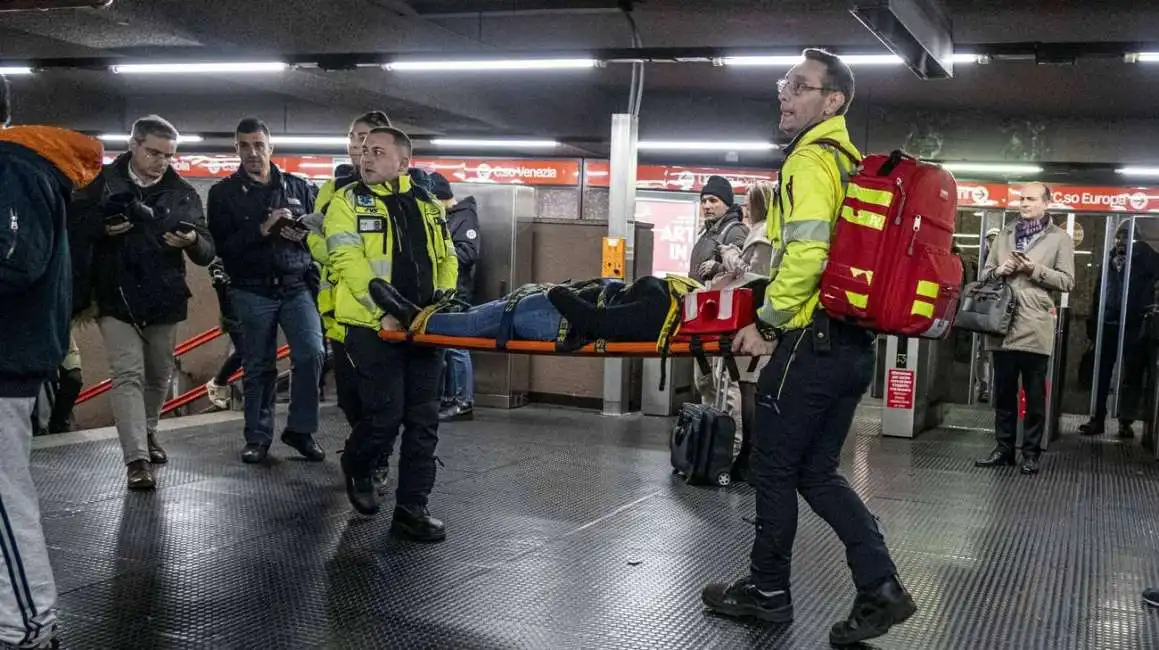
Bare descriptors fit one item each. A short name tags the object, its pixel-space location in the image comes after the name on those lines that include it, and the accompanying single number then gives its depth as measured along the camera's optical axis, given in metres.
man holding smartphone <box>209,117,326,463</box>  6.20
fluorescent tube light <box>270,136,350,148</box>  14.61
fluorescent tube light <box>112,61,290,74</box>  8.59
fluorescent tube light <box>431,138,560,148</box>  15.48
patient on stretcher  4.16
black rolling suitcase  6.09
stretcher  4.01
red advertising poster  14.48
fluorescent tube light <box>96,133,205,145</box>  15.45
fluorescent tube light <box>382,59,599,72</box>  8.01
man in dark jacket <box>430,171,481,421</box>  8.46
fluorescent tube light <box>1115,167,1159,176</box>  13.82
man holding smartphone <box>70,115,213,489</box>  5.55
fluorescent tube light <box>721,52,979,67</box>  7.33
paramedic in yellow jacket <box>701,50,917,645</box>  3.41
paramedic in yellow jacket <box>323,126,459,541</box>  4.46
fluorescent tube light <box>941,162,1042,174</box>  14.38
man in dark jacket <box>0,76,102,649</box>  2.92
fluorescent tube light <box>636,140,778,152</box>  14.56
